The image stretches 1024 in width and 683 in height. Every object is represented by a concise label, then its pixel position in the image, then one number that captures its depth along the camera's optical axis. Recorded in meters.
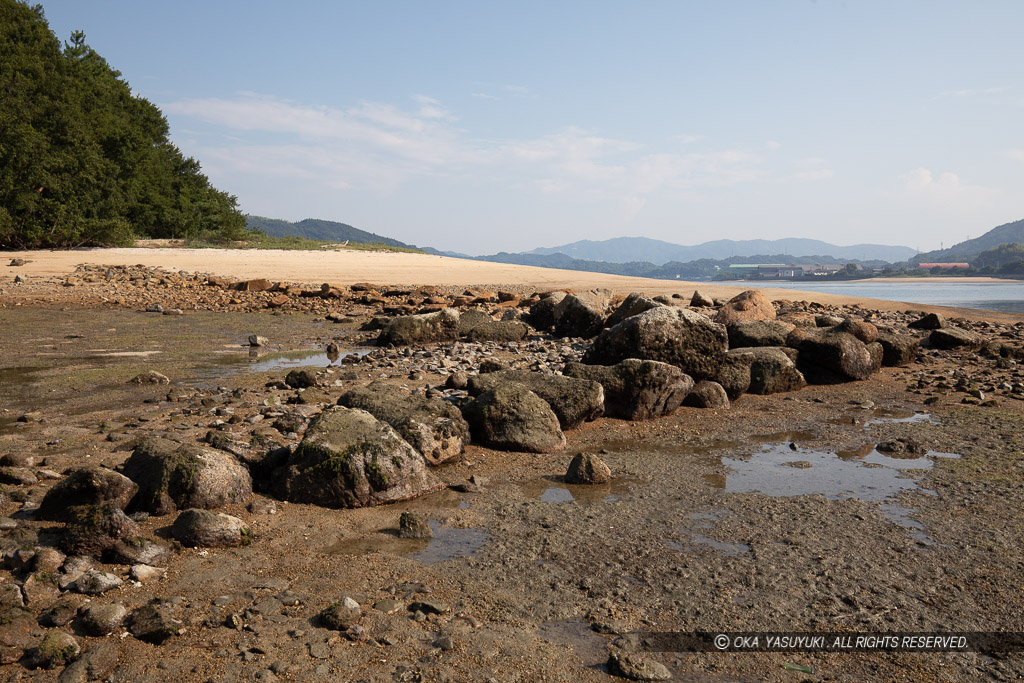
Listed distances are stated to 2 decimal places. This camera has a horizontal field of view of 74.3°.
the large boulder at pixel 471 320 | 13.98
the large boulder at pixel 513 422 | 7.00
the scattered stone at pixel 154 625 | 3.44
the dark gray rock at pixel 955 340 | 13.53
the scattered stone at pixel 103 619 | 3.49
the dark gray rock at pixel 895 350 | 11.92
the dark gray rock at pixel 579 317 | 14.93
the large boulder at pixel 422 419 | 6.39
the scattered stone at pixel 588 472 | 6.01
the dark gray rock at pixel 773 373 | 9.88
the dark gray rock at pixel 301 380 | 9.23
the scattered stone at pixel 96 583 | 3.87
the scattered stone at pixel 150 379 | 9.42
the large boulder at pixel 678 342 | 9.56
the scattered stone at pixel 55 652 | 3.21
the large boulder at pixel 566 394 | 7.79
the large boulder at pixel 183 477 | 5.00
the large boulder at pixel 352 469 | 5.37
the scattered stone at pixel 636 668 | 3.24
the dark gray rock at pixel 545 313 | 15.70
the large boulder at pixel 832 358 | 10.62
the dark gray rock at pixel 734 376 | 9.41
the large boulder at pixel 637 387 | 8.33
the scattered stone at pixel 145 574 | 4.03
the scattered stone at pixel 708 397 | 8.99
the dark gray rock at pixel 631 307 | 13.57
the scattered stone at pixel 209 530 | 4.50
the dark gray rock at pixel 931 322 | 16.78
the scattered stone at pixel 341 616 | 3.59
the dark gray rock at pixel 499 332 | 14.03
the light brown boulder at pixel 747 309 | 15.15
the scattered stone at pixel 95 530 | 4.24
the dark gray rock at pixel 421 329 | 13.30
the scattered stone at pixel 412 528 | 4.82
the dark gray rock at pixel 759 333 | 11.54
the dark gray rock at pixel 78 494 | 4.82
